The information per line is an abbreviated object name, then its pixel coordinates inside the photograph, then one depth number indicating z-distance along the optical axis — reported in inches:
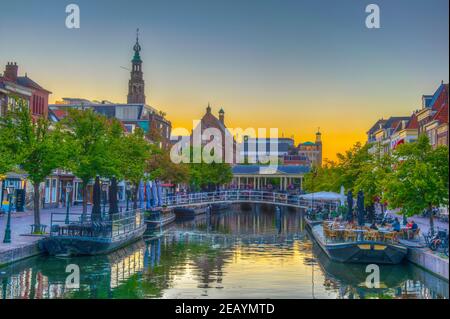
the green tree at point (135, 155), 2098.9
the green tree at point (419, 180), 1302.9
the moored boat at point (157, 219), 2221.9
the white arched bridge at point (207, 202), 2770.7
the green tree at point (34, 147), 1424.7
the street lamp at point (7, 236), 1264.8
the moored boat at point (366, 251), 1311.5
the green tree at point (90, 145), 1701.5
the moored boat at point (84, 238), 1336.1
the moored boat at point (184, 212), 3110.2
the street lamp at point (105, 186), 3321.9
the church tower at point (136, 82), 5556.1
